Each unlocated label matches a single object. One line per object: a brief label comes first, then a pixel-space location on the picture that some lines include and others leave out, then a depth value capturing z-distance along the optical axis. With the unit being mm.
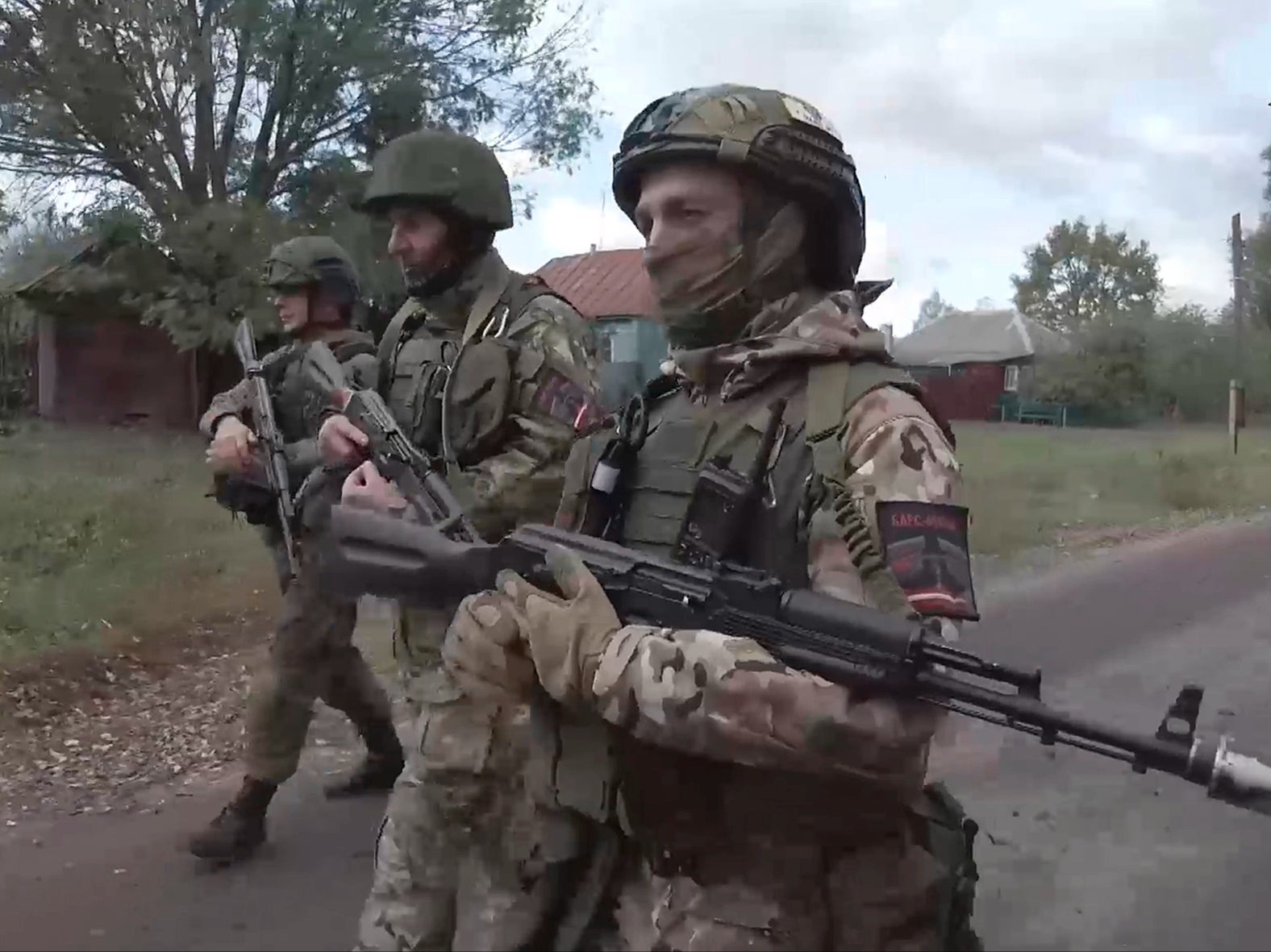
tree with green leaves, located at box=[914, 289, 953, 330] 54956
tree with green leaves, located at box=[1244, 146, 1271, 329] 31094
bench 35094
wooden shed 16734
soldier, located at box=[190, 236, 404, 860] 4055
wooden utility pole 20656
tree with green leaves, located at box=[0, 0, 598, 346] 13883
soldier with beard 2744
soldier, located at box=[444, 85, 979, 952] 1681
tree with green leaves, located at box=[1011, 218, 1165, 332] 56750
